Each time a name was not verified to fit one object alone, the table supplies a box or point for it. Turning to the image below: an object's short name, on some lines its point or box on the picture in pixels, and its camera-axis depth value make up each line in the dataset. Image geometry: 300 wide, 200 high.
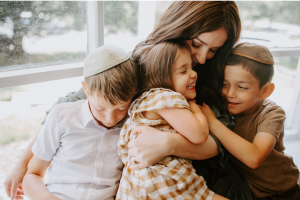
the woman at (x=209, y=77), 0.96
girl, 0.91
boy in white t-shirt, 0.97
